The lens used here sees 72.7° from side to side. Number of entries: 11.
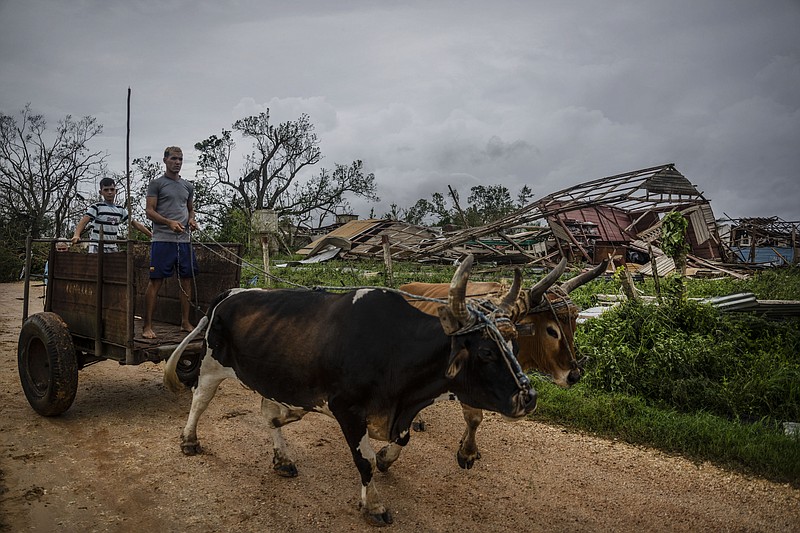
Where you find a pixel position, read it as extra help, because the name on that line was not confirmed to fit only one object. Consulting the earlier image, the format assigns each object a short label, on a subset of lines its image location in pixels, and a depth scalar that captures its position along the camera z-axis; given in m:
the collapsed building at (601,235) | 13.11
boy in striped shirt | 6.55
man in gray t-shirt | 5.50
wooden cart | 5.21
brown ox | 4.67
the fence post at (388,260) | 9.79
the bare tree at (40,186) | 28.36
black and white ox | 3.54
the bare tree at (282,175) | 35.25
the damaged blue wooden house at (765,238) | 20.84
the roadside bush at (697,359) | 5.82
